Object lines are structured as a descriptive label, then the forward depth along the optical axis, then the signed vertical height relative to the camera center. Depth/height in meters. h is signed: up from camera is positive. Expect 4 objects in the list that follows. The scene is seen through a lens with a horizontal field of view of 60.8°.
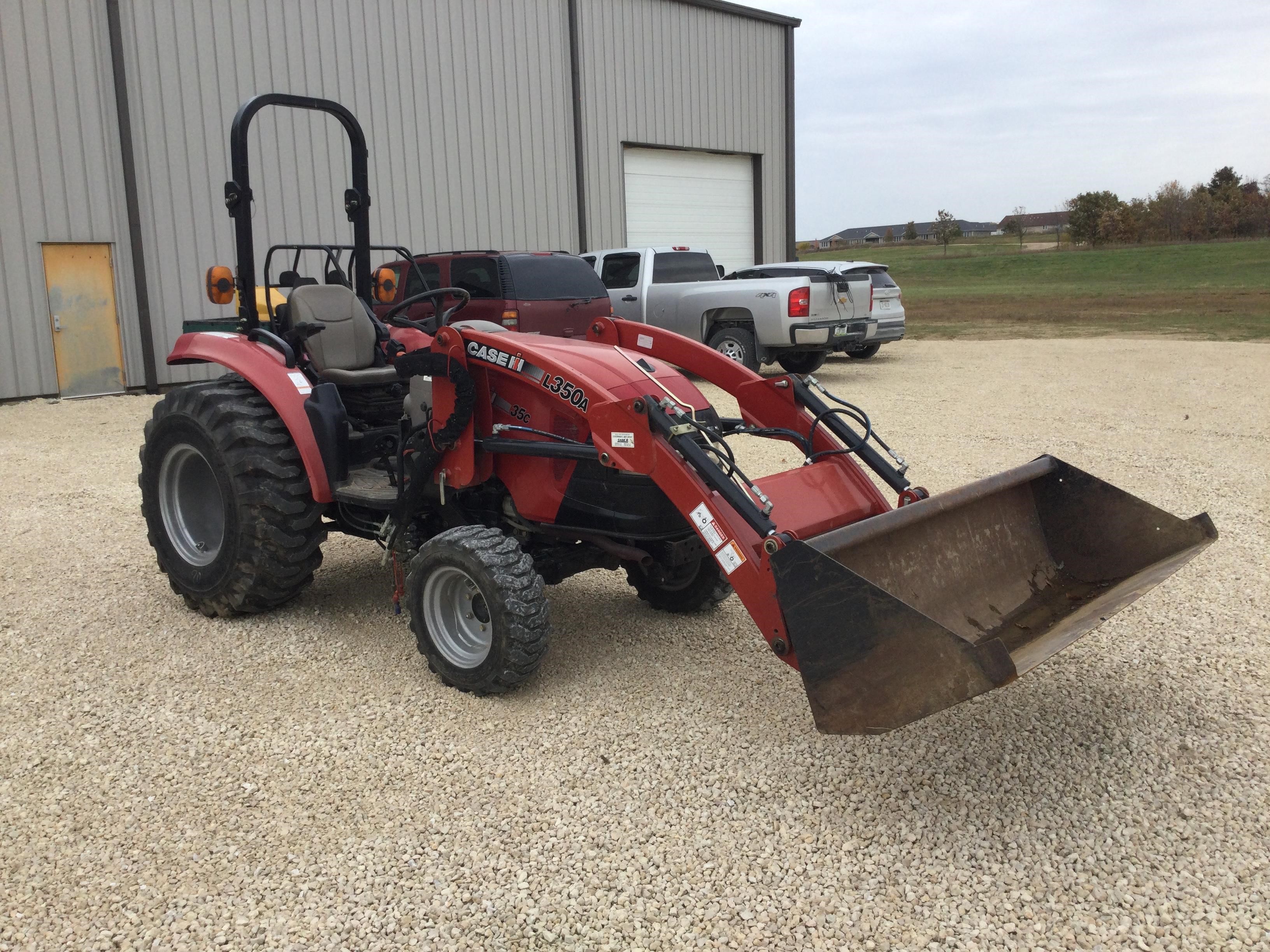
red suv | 11.30 -0.03
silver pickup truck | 13.66 -0.36
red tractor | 3.20 -0.86
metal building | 12.89 +2.15
